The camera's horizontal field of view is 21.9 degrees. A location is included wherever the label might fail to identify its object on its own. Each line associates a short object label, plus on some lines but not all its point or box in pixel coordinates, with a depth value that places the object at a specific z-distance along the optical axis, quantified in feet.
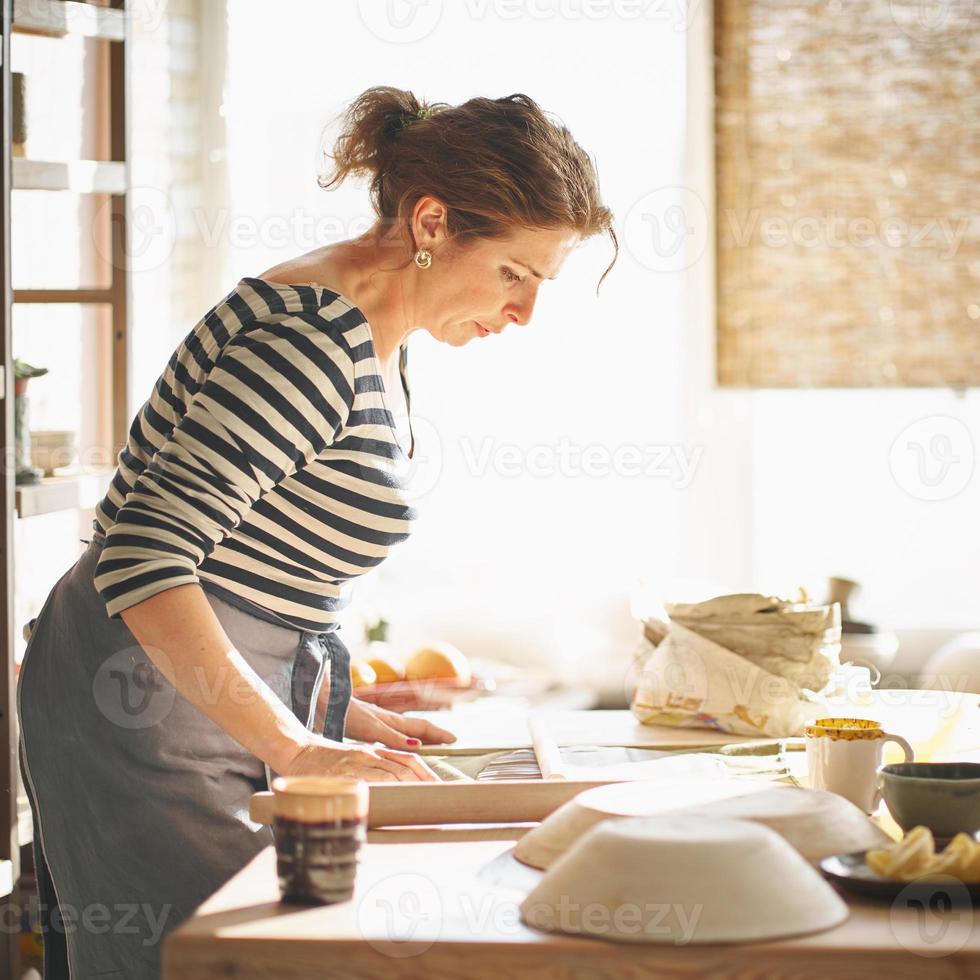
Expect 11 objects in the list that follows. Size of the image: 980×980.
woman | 7.80
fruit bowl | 11.12
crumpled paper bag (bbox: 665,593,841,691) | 9.90
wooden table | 6.42
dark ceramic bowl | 7.21
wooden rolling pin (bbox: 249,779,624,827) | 7.50
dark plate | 6.71
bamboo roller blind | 16.52
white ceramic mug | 7.91
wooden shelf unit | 9.84
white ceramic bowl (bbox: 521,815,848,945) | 6.50
